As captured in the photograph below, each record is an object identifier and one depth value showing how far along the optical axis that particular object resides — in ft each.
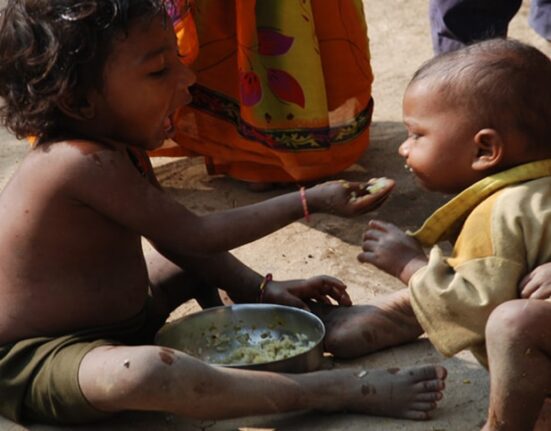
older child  13.55
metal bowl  15.18
